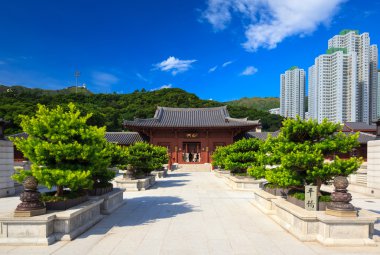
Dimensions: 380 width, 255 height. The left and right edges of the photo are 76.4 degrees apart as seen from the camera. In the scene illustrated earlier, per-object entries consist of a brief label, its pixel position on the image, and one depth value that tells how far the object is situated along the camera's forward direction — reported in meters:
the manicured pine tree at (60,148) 6.43
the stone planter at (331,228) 5.72
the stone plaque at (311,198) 6.40
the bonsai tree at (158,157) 16.15
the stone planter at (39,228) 5.69
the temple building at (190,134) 29.23
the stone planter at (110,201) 8.51
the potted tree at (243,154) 14.80
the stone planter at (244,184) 14.10
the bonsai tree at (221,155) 17.34
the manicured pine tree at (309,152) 6.61
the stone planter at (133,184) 13.95
